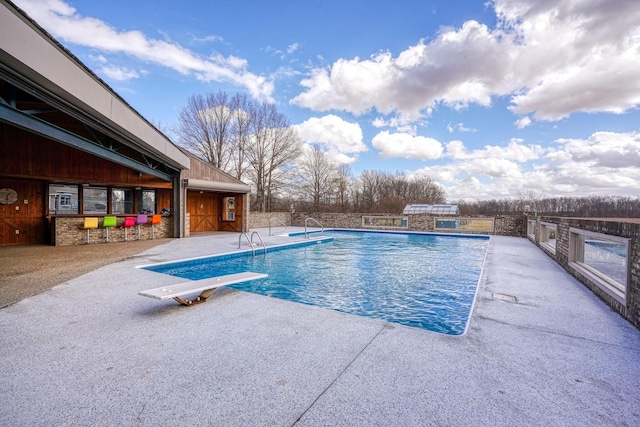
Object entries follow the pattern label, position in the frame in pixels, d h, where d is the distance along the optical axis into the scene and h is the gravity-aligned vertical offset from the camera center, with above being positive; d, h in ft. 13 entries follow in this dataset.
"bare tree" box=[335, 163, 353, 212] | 98.68 +8.22
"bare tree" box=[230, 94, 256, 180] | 77.61 +22.74
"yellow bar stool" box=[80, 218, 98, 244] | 30.68 -1.71
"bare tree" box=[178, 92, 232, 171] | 74.84 +22.15
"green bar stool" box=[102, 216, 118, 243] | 31.91 -1.54
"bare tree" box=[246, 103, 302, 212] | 79.66 +16.51
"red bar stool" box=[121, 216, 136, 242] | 33.59 -1.71
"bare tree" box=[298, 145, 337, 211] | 93.35 +11.20
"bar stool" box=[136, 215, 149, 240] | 34.45 -1.39
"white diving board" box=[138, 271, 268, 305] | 11.39 -3.48
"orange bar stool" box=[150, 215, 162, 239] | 36.05 -1.70
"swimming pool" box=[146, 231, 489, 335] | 14.26 -4.92
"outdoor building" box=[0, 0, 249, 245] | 13.33 +4.68
